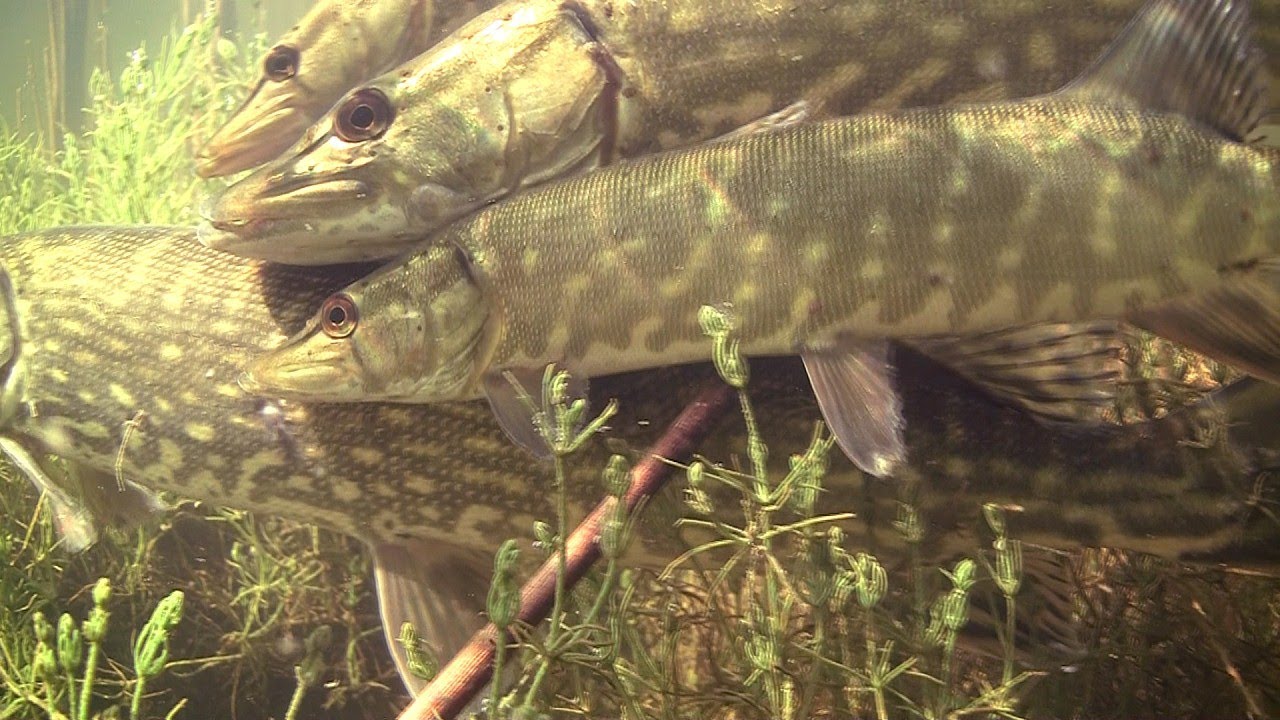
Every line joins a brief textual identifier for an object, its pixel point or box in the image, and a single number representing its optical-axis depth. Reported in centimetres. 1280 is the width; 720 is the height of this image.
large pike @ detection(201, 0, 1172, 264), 55
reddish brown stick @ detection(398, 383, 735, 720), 45
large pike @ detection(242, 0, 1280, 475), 48
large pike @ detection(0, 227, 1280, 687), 51
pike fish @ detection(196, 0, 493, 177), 63
